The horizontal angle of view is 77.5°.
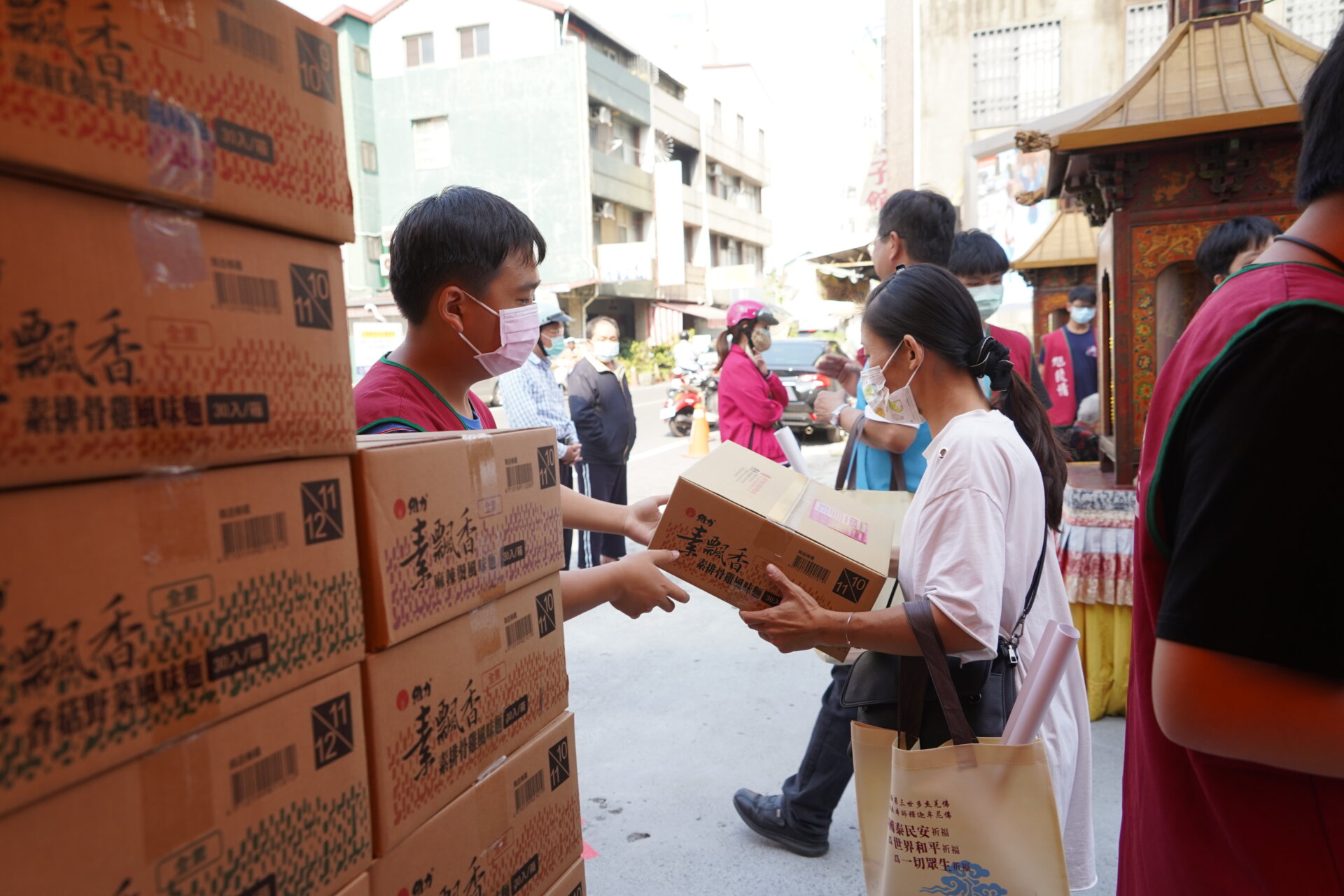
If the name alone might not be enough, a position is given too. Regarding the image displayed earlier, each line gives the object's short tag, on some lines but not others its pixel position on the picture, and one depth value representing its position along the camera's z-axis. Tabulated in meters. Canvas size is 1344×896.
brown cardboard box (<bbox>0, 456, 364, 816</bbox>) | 0.62
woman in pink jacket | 5.42
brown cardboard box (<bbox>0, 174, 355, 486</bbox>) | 0.62
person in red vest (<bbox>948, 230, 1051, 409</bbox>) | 3.29
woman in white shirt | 1.56
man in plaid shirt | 5.08
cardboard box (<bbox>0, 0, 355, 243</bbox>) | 0.62
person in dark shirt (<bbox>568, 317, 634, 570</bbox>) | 5.89
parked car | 12.49
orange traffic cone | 11.07
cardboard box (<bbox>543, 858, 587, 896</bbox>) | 1.34
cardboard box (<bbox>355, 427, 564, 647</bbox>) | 0.97
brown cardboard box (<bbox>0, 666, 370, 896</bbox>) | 0.65
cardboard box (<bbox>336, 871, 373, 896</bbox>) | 0.92
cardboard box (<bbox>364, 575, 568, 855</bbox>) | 0.98
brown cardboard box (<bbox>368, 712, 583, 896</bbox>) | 1.03
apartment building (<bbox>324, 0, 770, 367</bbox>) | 25.05
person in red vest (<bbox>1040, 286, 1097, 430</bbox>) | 5.82
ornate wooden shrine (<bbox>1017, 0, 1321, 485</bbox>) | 3.28
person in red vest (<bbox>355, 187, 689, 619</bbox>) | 1.72
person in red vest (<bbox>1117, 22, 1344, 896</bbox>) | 0.78
